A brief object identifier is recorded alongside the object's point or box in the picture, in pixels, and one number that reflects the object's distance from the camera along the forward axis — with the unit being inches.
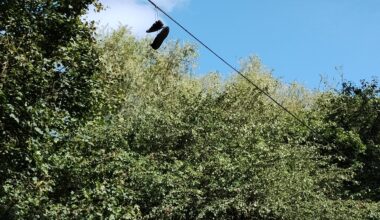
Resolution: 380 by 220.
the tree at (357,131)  823.7
